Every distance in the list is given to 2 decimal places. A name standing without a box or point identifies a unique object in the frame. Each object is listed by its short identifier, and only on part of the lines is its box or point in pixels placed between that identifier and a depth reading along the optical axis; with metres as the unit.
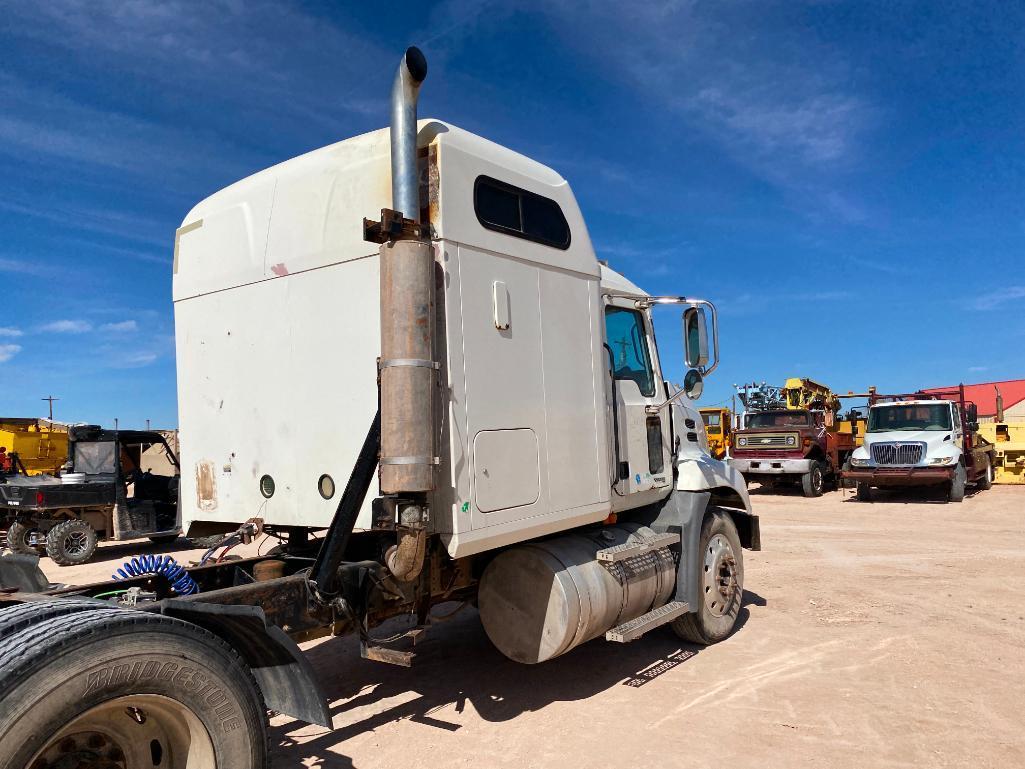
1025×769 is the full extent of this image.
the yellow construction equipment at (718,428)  25.94
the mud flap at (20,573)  3.87
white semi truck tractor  3.05
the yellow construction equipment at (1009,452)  21.33
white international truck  17.80
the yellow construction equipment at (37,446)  23.53
